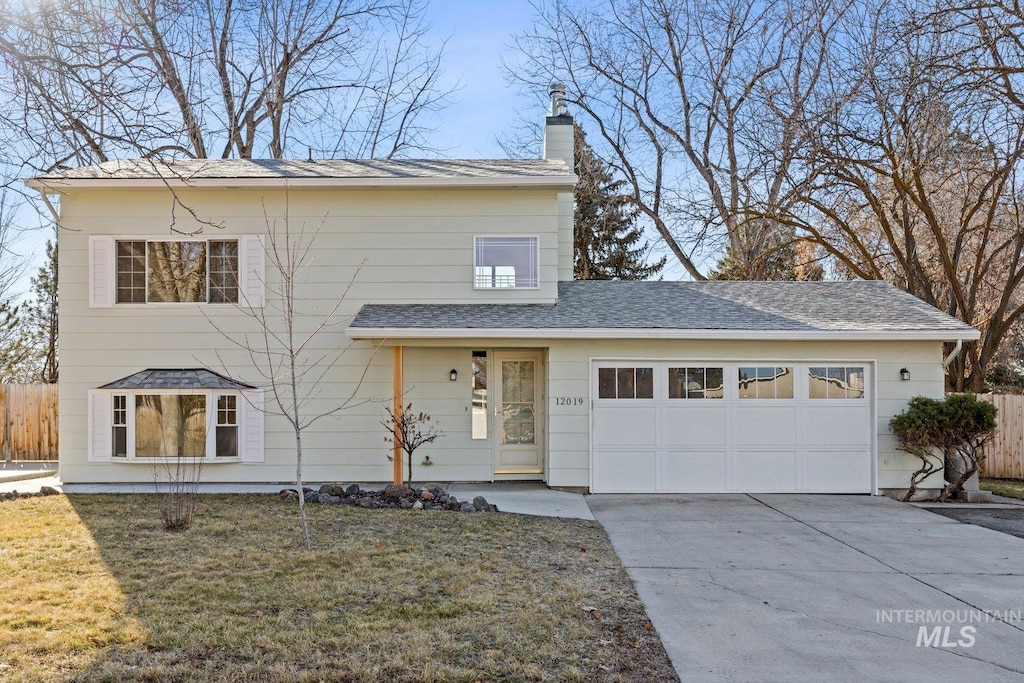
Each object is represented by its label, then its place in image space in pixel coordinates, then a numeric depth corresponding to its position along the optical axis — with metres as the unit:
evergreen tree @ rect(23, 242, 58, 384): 22.08
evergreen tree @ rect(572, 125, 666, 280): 25.78
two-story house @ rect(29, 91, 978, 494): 11.15
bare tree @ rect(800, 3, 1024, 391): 13.12
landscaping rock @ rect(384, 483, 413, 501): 9.88
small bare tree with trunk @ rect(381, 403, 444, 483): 10.98
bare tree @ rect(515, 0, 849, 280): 16.66
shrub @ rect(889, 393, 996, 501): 10.48
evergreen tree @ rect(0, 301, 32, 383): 21.47
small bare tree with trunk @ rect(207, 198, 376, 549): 11.59
